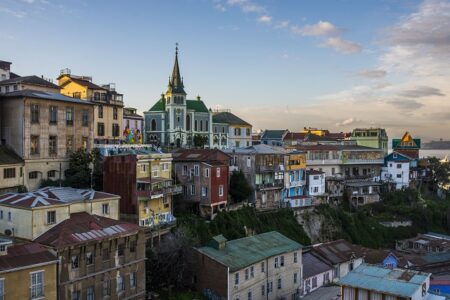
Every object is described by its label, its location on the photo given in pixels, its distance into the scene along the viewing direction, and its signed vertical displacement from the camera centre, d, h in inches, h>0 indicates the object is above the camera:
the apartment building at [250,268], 1439.5 -410.8
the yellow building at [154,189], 1632.6 -177.3
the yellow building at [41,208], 1203.9 -185.7
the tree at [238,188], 2145.7 -220.2
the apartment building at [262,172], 2301.9 -162.2
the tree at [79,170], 1710.1 -115.9
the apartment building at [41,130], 1647.4 +32.2
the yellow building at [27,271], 1008.9 -291.5
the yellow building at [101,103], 2171.5 +167.2
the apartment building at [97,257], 1143.6 -303.7
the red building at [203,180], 1916.8 -168.3
